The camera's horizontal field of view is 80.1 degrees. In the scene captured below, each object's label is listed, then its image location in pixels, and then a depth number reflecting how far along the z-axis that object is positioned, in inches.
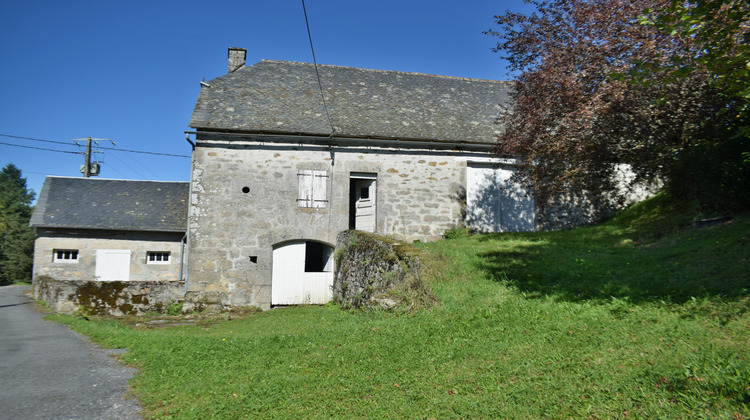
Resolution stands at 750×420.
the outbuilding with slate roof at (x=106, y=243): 665.6
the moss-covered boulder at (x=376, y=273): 291.0
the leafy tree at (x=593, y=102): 350.9
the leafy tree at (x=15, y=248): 1192.8
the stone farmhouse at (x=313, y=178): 484.7
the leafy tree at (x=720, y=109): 210.5
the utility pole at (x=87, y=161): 1024.2
